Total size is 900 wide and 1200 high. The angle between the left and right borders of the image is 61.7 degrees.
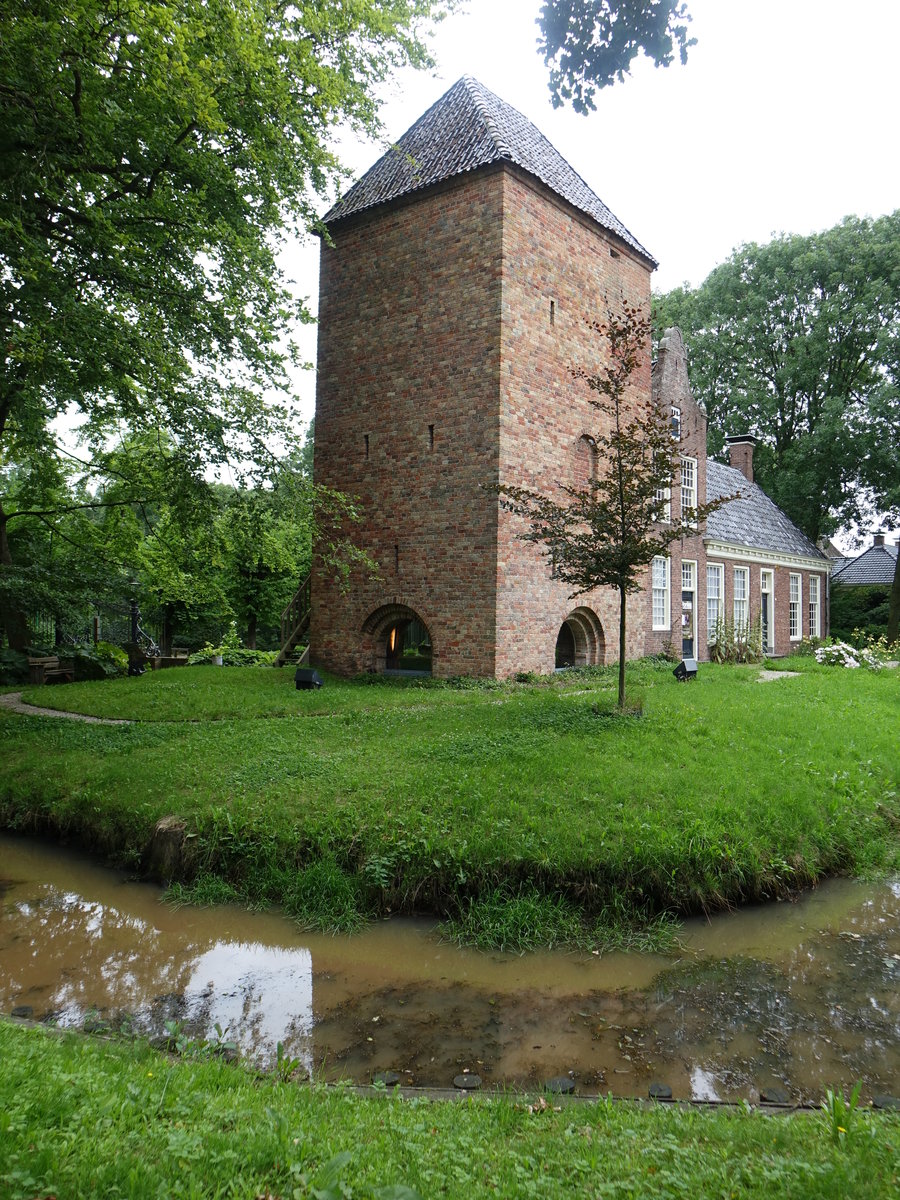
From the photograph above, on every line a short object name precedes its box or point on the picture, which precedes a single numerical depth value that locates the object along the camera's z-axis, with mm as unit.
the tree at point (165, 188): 7879
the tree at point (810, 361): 28891
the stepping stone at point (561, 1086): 3799
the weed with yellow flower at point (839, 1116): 2982
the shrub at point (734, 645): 22688
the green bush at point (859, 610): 32906
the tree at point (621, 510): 9758
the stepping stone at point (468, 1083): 3858
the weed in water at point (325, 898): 6012
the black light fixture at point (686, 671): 15094
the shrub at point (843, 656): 18709
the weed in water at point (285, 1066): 3784
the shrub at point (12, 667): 16953
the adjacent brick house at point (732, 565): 21734
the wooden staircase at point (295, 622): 18842
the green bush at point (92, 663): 18016
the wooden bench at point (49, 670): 17016
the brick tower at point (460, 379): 14133
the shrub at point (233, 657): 23703
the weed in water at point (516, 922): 5668
